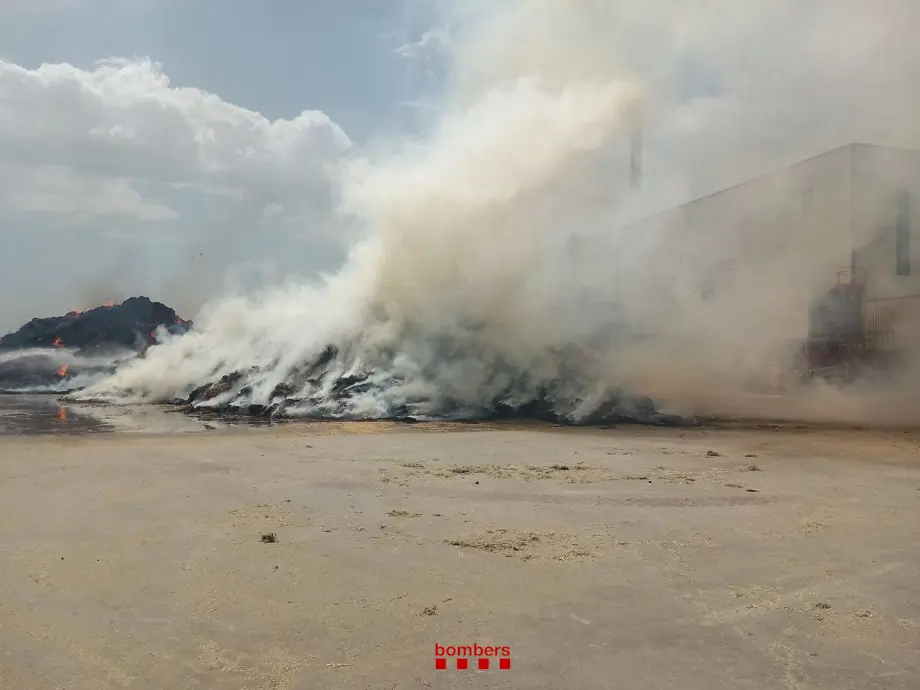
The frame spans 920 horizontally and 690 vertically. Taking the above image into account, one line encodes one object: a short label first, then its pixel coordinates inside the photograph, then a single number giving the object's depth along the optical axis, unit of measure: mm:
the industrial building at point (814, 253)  23469
